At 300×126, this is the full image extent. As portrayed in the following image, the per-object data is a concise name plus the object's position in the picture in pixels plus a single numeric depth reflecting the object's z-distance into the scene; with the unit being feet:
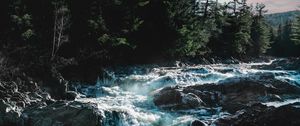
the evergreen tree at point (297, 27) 209.76
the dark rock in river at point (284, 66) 138.82
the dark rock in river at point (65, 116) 60.23
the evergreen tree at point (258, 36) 238.68
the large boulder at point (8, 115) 62.08
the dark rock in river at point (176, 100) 73.77
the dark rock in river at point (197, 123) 60.12
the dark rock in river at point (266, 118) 58.70
